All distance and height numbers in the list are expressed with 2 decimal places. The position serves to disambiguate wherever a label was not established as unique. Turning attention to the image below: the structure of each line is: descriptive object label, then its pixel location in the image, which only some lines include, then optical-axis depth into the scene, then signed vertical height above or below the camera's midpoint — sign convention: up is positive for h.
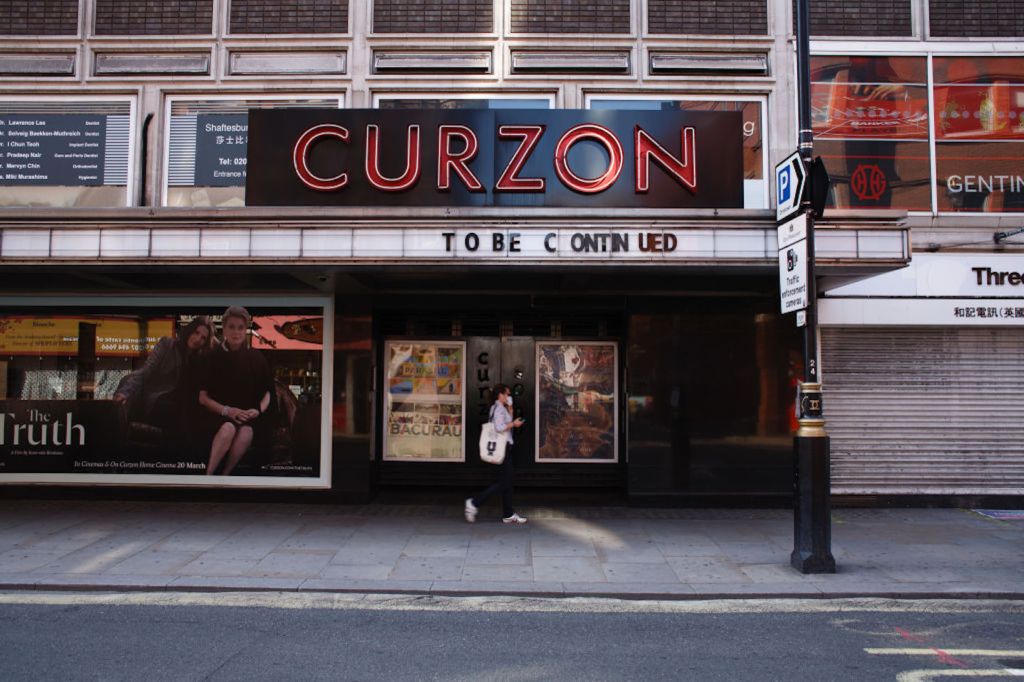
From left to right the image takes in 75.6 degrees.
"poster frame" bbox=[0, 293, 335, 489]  9.97 -0.15
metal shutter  9.85 -0.42
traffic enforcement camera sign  6.78 +1.23
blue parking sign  6.82 +2.09
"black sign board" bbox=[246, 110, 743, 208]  8.25 +2.78
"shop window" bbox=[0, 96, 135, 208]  10.47 +3.62
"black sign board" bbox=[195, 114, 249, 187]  10.42 +3.63
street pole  6.68 -0.86
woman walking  8.66 -1.18
